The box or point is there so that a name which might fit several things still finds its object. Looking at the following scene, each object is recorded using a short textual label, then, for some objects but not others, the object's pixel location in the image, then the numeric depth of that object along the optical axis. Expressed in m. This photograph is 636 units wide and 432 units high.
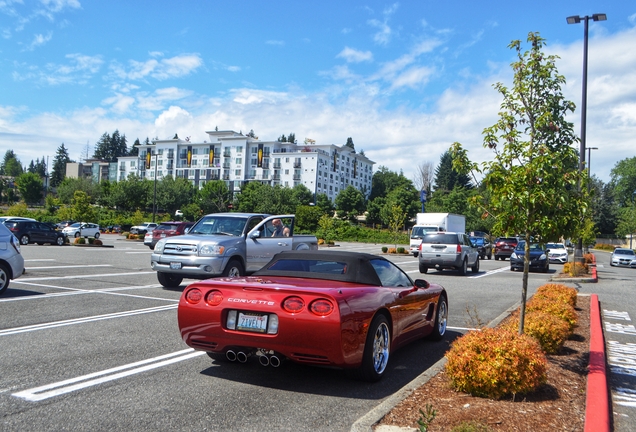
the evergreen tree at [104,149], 173.75
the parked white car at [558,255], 35.25
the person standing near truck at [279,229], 14.46
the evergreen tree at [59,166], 156.50
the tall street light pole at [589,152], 43.96
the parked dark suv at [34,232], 32.81
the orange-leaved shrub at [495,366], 4.77
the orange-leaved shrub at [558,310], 7.98
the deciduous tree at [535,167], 6.16
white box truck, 37.11
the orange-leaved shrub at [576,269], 21.06
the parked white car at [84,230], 45.95
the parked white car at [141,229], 53.55
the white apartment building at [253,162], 120.19
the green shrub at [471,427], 3.69
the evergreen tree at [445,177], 122.00
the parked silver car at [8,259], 10.73
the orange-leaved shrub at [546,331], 6.67
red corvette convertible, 4.97
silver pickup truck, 12.20
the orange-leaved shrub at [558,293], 9.72
